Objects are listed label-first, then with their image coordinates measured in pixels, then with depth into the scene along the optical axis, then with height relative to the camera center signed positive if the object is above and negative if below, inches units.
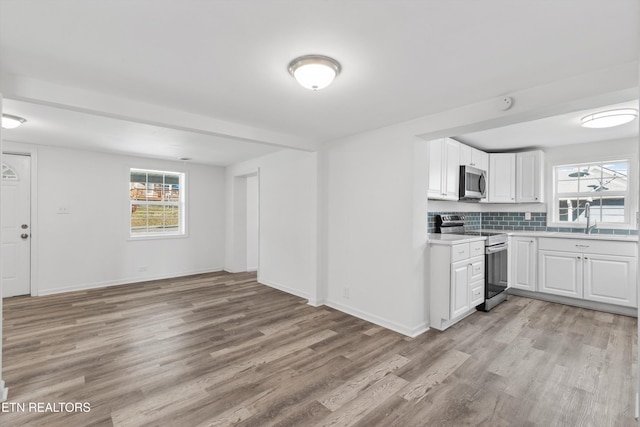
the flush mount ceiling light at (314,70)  75.5 +36.7
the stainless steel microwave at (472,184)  163.3 +17.3
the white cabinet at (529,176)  185.9 +23.5
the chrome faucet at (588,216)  176.2 -1.0
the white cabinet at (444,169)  145.3 +23.0
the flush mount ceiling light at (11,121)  125.1 +38.9
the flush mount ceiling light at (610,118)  115.9 +38.7
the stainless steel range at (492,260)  152.5 -24.3
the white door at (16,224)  176.1 -6.7
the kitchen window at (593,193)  170.2 +13.0
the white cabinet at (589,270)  147.4 -28.7
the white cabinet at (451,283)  128.2 -30.0
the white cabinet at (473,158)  168.4 +33.4
